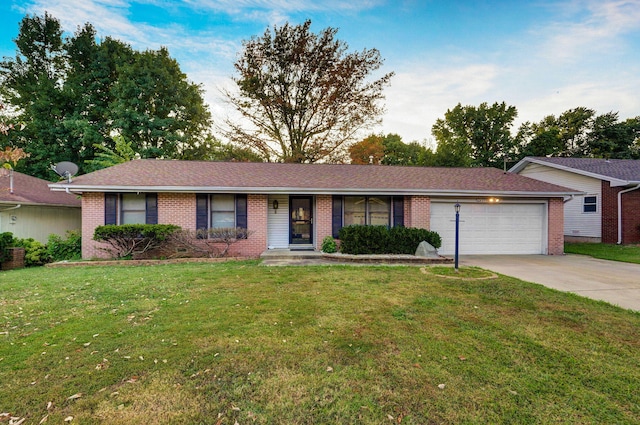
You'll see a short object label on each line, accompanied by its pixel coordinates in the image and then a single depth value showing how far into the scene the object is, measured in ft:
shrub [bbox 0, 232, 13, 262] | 27.43
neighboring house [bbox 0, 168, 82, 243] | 34.17
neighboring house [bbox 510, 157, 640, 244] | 41.65
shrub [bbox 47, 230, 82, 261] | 30.55
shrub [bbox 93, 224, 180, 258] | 27.89
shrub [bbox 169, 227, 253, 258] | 29.86
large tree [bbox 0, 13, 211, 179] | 58.95
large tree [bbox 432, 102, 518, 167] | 92.38
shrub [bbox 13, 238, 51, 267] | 29.19
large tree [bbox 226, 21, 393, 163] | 64.90
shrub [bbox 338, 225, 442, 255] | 30.53
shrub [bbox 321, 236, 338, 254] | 30.94
